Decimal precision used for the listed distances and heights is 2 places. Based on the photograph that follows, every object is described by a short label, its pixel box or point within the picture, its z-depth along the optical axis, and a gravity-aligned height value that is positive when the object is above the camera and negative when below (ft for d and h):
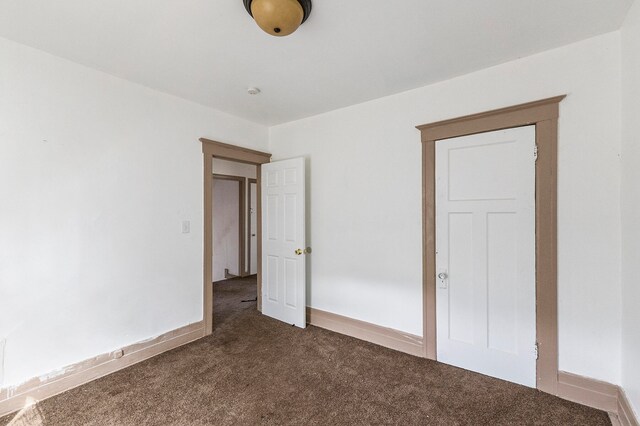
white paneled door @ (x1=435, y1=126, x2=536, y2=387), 6.85 -1.12
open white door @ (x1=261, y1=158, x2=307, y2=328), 10.60 -1.21
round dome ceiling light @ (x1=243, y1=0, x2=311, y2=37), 4.58 +3.40
